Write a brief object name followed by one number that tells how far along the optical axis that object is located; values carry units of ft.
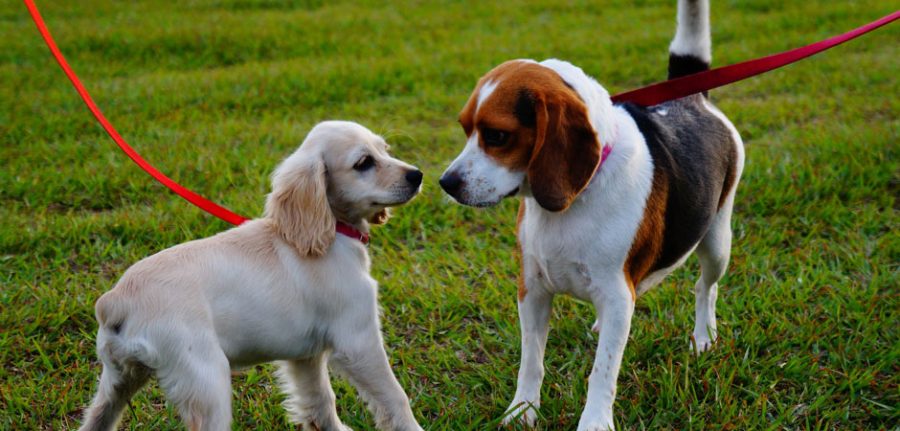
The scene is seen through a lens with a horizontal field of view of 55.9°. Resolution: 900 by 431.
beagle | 9.65
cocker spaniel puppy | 9.15
